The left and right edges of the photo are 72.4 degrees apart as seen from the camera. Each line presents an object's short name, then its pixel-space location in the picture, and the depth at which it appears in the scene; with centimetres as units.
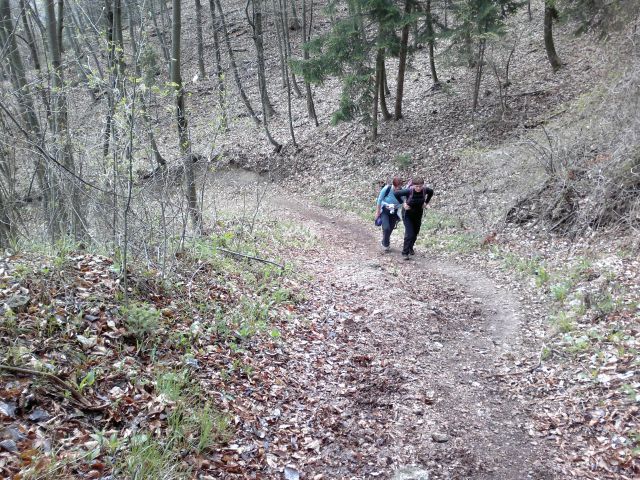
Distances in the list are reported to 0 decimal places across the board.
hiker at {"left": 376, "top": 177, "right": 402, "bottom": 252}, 1041
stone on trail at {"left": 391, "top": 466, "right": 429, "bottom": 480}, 398
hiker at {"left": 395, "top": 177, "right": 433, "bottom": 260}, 983
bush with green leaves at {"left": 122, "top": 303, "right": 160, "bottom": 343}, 458
